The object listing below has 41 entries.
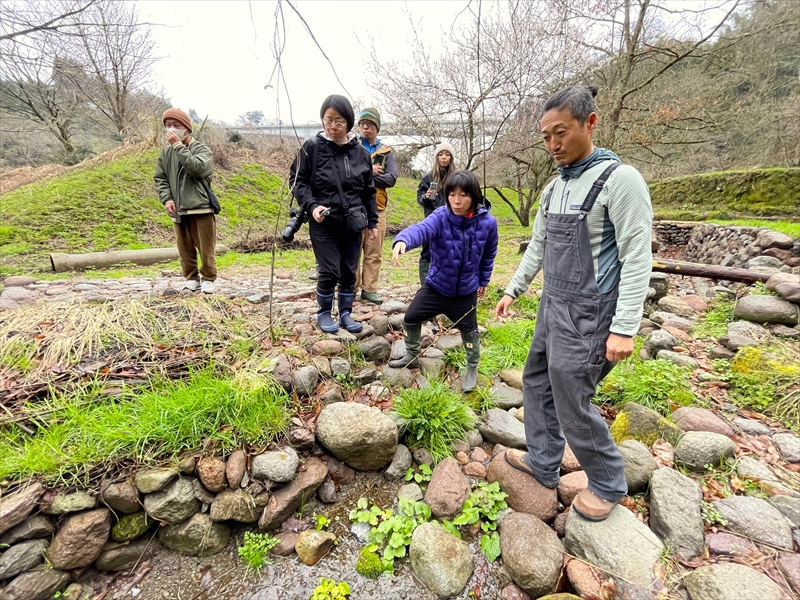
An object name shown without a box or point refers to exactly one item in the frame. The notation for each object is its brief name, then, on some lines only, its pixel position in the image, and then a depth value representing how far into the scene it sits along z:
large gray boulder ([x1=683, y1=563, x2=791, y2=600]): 1.34
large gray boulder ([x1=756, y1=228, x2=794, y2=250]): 5.95
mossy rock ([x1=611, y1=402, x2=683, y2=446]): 2.27
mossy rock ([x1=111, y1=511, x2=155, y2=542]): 1.79
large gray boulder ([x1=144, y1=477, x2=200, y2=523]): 1.82
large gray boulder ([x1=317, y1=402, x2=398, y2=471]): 2.12
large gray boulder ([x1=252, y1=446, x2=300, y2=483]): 1.96
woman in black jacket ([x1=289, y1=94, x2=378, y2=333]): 2.65
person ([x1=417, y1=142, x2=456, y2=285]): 3.84
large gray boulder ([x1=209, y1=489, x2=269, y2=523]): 1.88
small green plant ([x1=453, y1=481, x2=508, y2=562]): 1.81
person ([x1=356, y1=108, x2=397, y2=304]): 3.72
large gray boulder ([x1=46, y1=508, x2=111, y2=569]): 1.65
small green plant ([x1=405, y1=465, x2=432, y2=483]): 2.16
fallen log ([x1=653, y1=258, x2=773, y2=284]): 4.37
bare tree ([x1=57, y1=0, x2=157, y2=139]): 10.48
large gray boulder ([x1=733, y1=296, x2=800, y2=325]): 3.45
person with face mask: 3.29
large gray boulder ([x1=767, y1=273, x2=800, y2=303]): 3.54
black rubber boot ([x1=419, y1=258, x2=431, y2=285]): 3.79
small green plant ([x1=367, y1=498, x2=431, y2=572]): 1.81
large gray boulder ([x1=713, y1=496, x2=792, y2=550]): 1.61
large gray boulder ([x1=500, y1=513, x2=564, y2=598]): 1.60
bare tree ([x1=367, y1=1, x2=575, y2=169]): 7.96
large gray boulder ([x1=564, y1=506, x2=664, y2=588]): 1.53
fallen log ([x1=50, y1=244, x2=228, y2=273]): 5.66
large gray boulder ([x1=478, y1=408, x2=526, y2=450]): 2.32
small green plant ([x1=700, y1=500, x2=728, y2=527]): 1.71
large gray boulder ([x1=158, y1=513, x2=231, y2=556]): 1.86
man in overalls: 1.31
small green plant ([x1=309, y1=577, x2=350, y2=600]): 1.65
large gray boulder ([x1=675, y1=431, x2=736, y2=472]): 2.03
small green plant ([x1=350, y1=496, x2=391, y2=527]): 1.96
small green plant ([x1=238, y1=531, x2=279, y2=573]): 1.81
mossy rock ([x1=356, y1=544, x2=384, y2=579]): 1.75
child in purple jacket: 2.28
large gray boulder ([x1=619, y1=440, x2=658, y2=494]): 1.95
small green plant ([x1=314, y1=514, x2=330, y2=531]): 1.96
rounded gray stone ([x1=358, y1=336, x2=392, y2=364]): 2.96
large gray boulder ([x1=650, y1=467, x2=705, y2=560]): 1.62
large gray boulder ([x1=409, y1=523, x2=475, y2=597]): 1.67
